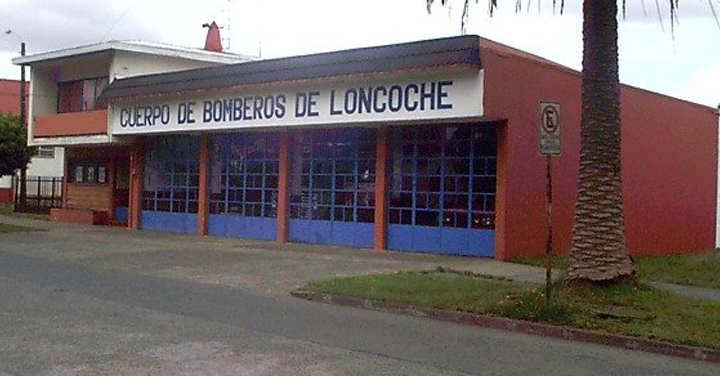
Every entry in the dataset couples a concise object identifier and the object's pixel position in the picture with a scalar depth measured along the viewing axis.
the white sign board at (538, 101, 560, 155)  11.63
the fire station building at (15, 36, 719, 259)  19.44
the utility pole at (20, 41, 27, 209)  36.45
